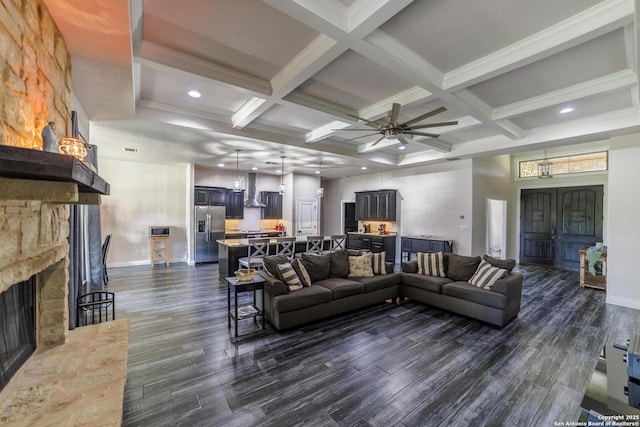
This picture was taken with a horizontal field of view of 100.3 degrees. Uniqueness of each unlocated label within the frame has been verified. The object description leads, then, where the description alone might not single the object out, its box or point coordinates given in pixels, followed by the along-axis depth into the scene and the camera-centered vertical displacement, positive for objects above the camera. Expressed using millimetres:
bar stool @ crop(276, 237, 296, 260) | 5641 -803
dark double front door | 7086 -325
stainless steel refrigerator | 7736 -607
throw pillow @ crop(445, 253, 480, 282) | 4383 -937
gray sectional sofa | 3582 -1189
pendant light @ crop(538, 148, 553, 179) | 6750 +1110
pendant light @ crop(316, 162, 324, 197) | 7637 +528
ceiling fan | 3178 +1096
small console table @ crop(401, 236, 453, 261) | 7012 -944
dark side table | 3450 -1043
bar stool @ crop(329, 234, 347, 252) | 6558 -792
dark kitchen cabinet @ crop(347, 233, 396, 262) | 8391 -1052
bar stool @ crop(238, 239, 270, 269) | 5355 -917
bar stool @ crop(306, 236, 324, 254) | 6112 -798
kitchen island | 5770 -946
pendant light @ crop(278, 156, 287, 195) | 7157 +1149
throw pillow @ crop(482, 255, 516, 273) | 4058 -808
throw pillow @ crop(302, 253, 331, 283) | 4305 -901
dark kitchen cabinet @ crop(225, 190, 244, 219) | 8547 +189
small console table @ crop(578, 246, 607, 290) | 5504 -1366
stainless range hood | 9078 +823
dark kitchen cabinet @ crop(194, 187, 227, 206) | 7934 +424
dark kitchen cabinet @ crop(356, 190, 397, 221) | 8469 +188
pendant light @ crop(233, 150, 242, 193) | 6357 +595
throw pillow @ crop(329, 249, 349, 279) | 4539 -948
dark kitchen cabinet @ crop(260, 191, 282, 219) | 9266 +215
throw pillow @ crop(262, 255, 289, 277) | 3900 -781
